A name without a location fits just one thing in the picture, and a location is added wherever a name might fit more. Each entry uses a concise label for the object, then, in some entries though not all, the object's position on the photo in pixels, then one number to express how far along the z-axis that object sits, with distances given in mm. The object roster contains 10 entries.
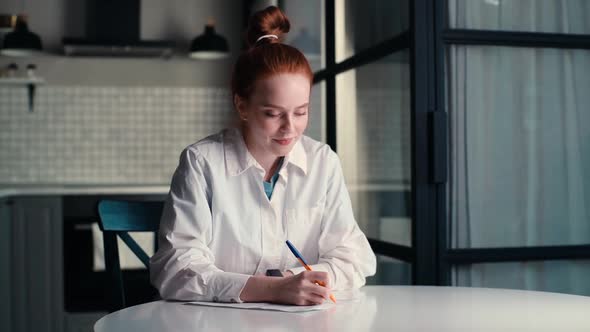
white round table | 1128
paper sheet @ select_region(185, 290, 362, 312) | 1268
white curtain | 2197
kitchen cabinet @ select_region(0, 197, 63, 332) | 4141
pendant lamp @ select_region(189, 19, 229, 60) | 4730
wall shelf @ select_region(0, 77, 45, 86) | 4711
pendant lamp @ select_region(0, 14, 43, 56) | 4395
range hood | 4746
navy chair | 1667
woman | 1446
